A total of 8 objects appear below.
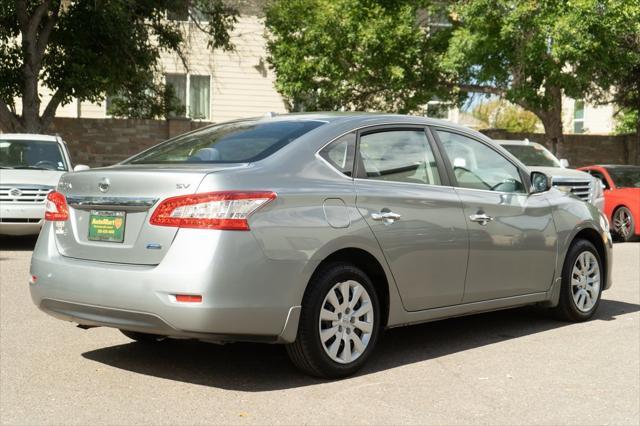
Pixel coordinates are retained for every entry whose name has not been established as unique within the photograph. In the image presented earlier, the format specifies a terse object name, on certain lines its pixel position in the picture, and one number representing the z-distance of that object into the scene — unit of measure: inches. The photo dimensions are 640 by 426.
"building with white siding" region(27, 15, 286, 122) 1229.7
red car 663.1
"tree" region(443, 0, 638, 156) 781.9
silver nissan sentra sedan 214.4
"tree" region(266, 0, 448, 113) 897.5
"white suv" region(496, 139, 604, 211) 627.2
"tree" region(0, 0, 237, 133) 801.6
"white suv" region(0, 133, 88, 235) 529.7
